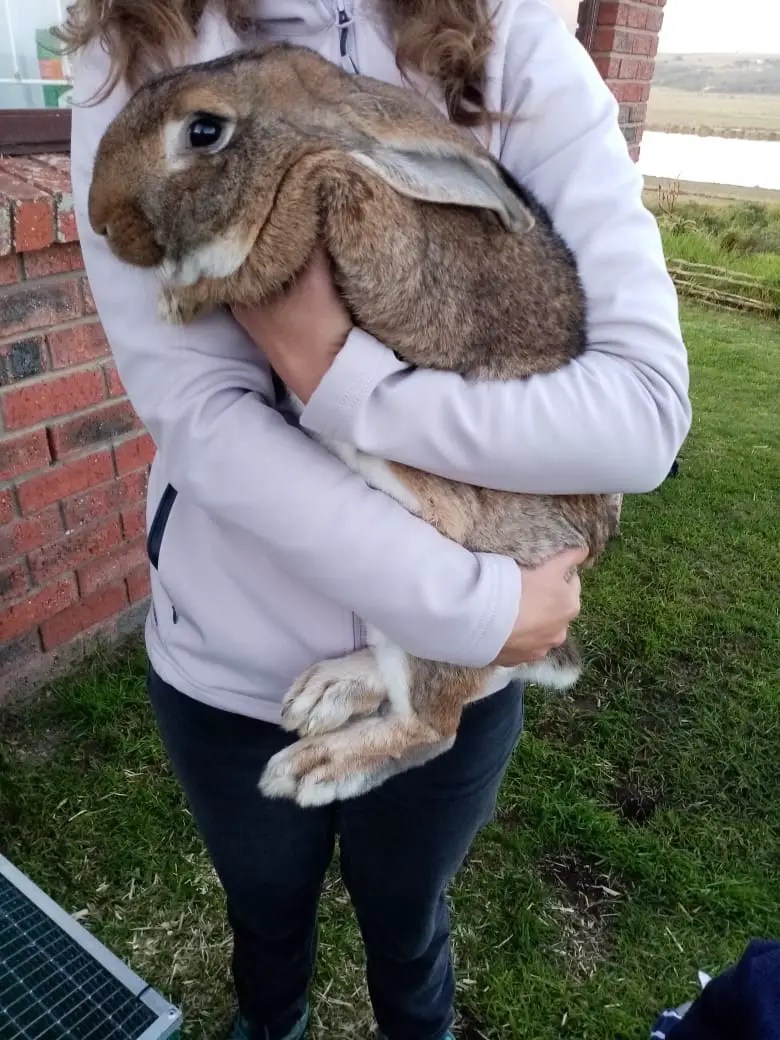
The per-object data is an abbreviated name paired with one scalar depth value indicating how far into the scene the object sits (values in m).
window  2.39
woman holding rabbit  1.00
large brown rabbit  1.01
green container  2.48
